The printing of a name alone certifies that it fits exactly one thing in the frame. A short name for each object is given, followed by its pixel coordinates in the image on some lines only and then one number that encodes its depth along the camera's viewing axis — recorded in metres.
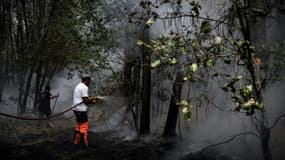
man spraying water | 7.19
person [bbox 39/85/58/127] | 11.10
